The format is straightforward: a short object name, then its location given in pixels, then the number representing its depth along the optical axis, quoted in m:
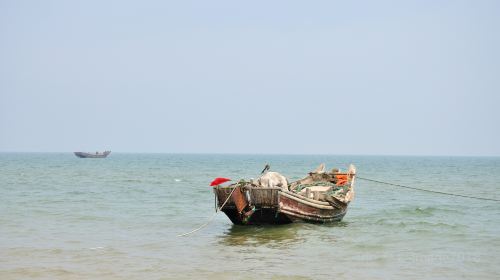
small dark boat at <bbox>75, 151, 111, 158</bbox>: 158.38
